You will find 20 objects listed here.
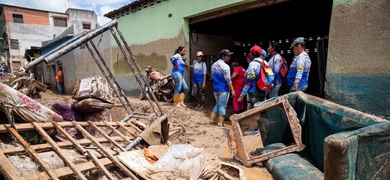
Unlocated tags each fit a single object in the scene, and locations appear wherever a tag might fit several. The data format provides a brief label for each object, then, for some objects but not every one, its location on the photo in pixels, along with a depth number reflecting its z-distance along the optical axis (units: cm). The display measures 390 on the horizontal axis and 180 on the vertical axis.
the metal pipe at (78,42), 232
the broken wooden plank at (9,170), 171
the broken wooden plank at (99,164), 208
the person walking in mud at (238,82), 527
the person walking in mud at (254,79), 431
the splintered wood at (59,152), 190
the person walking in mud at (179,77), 614
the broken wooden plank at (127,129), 309
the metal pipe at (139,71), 320
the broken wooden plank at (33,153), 189
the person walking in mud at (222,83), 473
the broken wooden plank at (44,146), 201
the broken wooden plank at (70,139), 240
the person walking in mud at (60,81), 1496
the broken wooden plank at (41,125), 224
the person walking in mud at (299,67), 380
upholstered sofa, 157
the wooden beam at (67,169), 183
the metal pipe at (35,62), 220
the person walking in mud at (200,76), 638
